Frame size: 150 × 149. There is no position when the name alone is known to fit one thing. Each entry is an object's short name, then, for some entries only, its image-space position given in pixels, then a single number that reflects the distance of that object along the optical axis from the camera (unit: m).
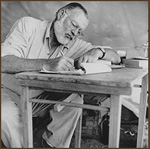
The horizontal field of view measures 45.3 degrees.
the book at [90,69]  0.93
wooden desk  0.79
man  1.12
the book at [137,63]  1.43
